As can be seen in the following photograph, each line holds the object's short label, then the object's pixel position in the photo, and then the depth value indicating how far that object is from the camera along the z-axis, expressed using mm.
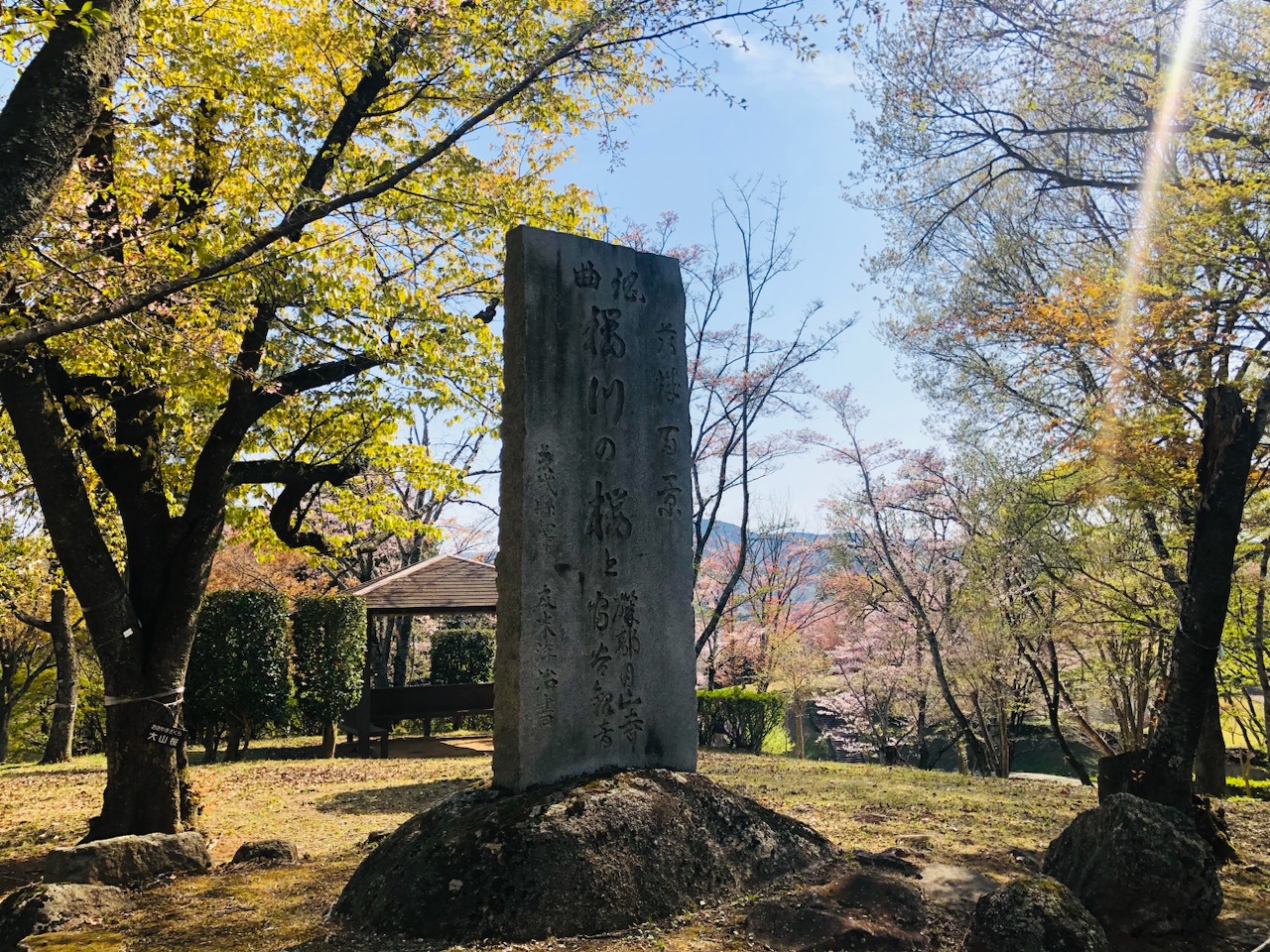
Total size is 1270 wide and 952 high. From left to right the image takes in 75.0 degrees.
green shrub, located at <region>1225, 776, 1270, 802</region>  13844
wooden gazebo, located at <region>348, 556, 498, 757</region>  14148
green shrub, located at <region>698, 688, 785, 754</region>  16688
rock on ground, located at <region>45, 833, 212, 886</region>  5234
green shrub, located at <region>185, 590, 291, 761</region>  12156
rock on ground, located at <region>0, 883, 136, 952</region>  4223
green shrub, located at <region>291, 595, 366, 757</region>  13062
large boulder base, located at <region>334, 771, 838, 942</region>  3891
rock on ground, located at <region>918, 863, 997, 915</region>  4195
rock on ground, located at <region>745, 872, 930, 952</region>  3688
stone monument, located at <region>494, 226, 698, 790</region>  4691
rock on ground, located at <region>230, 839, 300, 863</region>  5707
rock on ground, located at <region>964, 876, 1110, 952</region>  3191
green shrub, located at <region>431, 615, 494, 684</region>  18141
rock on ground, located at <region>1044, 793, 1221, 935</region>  3938
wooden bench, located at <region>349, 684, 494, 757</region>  14078
